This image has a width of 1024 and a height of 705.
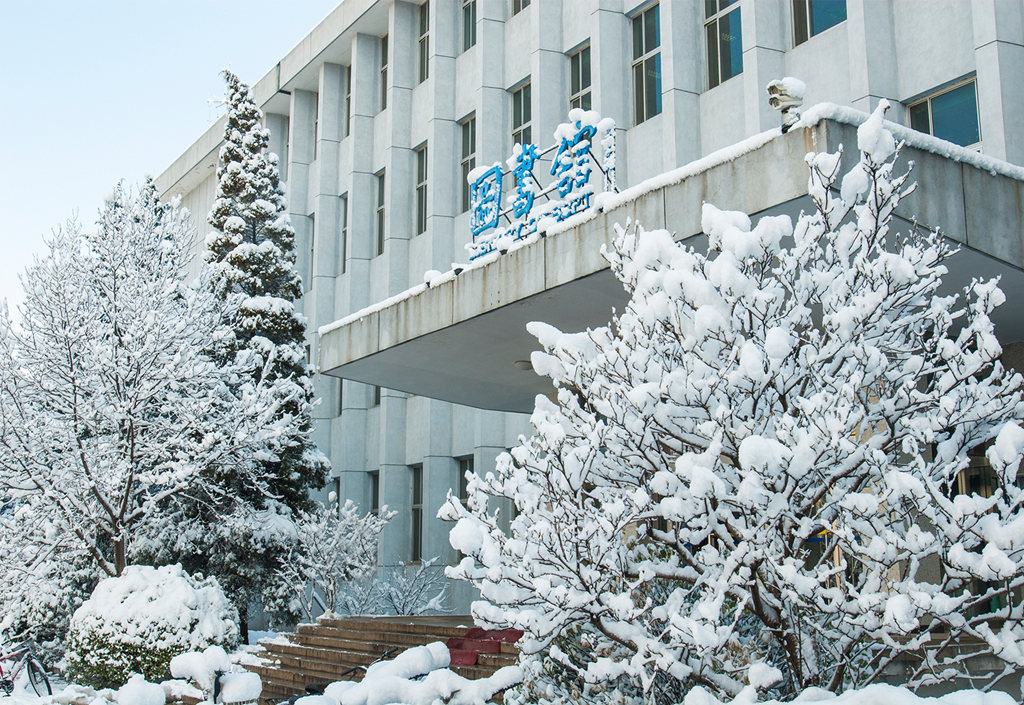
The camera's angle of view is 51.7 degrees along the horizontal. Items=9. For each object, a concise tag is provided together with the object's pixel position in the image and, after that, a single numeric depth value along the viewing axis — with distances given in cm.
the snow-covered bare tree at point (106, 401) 1527
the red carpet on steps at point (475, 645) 1052
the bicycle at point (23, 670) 1527
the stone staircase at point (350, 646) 1084
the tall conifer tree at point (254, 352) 1884
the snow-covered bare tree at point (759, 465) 528
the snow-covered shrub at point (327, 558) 1827
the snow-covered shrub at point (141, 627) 1221
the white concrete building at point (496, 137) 1135
